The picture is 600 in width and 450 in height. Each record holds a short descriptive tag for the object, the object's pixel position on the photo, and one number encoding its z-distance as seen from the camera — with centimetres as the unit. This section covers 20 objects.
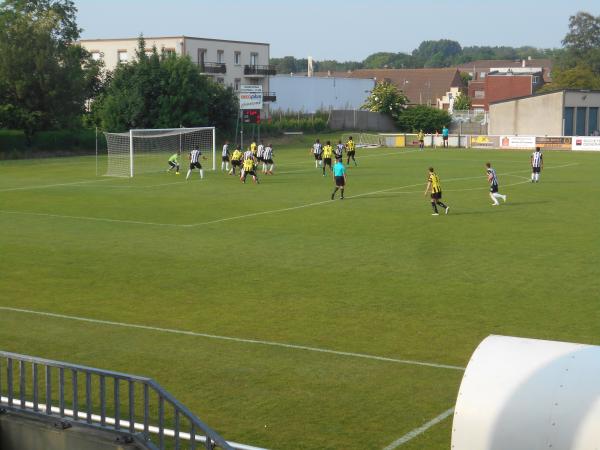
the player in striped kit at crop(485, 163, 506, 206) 3186
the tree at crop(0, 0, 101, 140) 6588
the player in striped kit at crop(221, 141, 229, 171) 4994
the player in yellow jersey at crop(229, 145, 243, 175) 4597
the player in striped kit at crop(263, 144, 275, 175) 4670
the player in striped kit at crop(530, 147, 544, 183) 4088
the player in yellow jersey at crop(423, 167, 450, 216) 2946
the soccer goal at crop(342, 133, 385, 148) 7769
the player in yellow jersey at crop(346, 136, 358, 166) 5188
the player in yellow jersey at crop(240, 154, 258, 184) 4147
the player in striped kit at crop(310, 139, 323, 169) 5097
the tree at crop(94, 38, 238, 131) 6925
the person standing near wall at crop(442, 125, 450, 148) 7494
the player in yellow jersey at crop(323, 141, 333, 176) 4619
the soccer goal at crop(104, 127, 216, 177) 5031
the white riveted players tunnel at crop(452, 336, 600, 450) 664
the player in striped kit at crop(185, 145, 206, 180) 4409
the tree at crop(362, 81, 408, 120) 9344
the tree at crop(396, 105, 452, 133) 8819
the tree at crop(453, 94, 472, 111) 12356
